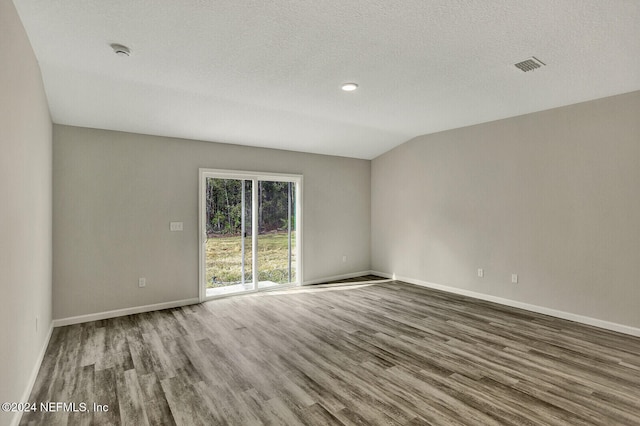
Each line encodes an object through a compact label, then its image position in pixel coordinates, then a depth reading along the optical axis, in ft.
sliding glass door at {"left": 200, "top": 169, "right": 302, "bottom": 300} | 16.87
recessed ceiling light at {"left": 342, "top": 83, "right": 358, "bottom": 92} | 11.45
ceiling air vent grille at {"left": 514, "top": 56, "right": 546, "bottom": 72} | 9.73
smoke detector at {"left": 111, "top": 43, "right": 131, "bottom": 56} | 8.52
